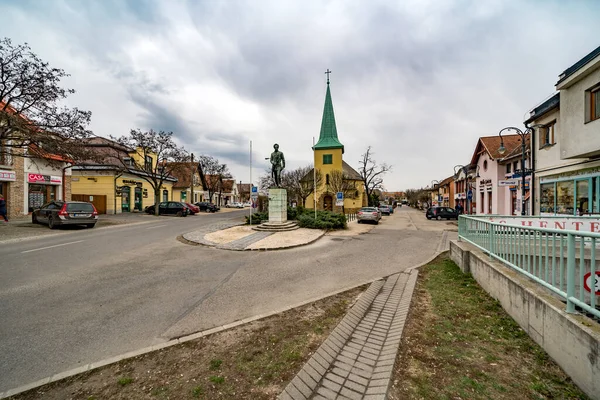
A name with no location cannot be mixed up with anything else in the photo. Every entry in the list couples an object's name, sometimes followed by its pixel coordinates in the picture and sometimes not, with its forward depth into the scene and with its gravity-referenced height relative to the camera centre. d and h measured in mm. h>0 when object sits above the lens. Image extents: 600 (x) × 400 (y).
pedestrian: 16547 -664
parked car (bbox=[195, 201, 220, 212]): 39031 -1378
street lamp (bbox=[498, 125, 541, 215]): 14064 +2651
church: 35250 +4407
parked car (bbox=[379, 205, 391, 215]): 39312 -1802
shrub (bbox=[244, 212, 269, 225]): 18625 -1441
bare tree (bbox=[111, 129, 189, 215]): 27500 +5299
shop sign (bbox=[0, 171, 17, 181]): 18875 +1596
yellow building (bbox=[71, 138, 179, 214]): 27764 +1500
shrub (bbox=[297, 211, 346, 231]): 16362 -1490
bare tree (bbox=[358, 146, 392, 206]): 44688 +3959
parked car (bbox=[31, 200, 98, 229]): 14617 -927
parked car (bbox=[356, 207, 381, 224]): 22500 -1478
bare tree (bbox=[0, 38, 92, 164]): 13203 +4529
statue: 17016 +2258
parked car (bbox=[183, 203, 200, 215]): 31141 -1415
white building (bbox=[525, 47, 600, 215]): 11023 +2676
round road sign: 3053 -991
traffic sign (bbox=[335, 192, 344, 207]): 19359 -8
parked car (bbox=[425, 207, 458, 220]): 28958 -1656
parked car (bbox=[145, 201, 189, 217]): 28547 -1233
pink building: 23094 +2390
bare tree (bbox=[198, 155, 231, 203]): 49031 +5034
